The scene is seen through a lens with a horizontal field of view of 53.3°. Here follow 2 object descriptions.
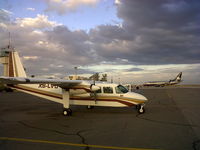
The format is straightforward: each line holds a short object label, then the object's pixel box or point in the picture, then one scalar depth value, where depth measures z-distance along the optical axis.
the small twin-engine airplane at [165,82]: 87.46
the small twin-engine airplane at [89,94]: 15.36
